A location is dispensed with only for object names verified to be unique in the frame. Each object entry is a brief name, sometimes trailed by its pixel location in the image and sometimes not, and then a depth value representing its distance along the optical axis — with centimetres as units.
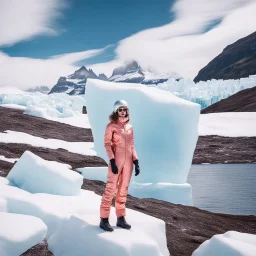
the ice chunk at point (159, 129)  1551
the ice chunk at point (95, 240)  598
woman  635
